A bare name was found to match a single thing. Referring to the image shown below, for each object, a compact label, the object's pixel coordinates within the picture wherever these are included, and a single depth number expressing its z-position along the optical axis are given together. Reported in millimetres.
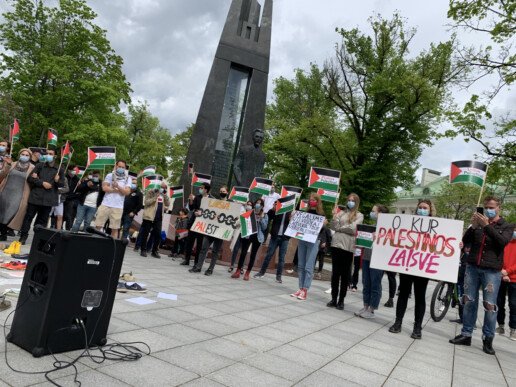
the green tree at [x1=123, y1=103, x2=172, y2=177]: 47531
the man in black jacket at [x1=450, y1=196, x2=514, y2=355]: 6383
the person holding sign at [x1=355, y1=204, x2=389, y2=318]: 7773
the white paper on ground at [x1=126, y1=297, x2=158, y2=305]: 5703
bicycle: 9156
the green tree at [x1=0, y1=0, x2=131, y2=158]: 27931
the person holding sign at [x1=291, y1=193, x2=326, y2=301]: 8625
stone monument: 15172
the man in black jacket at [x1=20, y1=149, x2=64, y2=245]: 9312
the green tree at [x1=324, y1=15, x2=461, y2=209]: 25797
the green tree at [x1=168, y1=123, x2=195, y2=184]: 53438
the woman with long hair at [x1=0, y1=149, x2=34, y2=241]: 9297
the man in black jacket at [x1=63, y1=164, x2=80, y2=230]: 12789
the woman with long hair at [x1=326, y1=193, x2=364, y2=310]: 7938
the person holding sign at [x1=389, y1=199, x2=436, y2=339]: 6801
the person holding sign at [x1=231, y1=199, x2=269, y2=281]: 10305
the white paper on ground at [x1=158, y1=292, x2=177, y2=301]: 6369
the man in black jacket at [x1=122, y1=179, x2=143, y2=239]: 11750
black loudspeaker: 3266
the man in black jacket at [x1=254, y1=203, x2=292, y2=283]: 10750
